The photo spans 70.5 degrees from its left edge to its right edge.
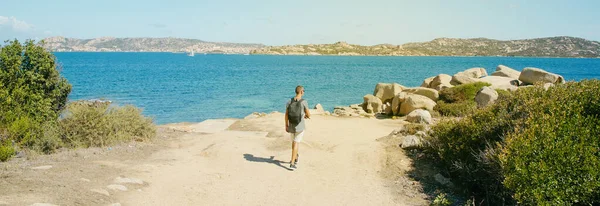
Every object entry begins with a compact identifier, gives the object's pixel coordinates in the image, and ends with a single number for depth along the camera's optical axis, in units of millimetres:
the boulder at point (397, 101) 22266
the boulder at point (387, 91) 24983
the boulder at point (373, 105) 24353
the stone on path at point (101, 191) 7844
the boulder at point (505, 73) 27980
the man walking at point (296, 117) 10234
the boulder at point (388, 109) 23203
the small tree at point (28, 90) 10977
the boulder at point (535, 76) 23688
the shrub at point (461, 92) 21484
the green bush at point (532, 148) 6461
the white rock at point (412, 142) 11930
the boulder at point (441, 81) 25697
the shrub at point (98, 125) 12047
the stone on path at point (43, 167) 9039
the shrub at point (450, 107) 19428
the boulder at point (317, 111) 24469
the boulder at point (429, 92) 22781
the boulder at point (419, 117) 17181
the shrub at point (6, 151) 9773
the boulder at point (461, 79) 24788
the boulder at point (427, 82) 28422
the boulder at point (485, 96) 18953
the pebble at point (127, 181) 8719
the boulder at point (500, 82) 23219
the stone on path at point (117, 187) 8254
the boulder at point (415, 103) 21141
